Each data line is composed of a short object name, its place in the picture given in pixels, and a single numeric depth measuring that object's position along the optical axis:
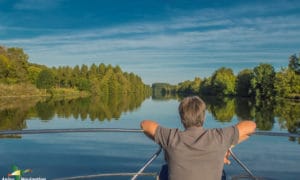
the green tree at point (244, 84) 85.00
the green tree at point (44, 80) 78.44
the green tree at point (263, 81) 76.62
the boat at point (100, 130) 3.50
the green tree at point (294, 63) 74.69
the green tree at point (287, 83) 68.75
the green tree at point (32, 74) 78.50
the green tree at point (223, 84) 95.12
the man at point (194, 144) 2.43
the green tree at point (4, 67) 62.94
